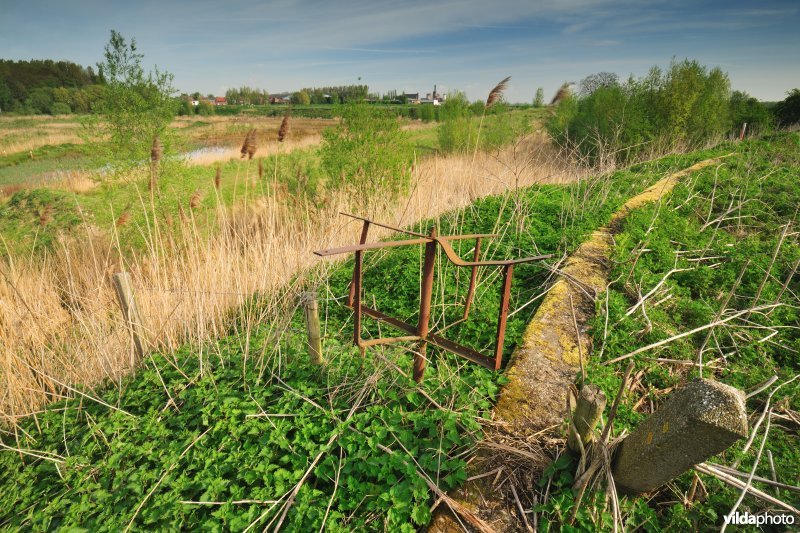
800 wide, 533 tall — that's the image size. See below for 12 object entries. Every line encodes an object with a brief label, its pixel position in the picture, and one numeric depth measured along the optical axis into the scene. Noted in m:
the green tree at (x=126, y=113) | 7.16
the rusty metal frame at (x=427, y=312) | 1.88
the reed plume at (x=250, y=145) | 4.27
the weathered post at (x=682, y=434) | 1.29
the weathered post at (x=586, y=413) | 1.64
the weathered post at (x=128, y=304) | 3.18
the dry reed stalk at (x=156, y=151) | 4.21
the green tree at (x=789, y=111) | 21.72
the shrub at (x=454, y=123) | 18.25
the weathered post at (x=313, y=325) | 2.54
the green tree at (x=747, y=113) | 19.13
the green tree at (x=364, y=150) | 8.73
